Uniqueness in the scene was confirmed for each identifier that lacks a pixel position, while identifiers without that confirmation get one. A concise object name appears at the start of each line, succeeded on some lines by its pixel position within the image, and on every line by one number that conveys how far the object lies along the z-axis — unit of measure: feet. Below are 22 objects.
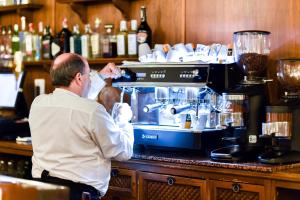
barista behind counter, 8.64
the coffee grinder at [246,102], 9.25
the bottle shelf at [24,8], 14.74
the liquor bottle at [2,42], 15.30
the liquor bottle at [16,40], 14.98
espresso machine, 9.57
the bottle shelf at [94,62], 12.47
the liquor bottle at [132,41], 12.28
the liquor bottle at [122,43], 12.53
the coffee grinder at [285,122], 9.04
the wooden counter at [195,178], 8.47
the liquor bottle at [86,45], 13.34
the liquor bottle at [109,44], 12.87
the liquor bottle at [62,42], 13.82
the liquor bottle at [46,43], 14.15
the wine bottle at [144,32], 12.07
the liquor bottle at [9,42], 15.19
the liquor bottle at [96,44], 13.11
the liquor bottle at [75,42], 13.57
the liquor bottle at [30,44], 14.61
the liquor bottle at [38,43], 14.53
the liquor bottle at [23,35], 14.74
